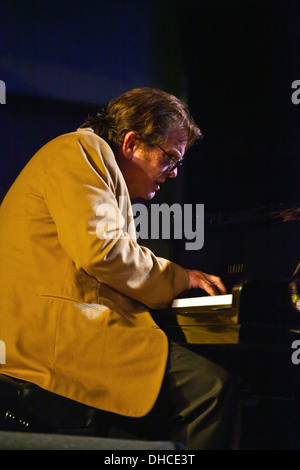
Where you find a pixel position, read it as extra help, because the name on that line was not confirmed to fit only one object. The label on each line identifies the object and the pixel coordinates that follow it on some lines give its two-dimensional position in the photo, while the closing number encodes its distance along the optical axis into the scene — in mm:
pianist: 3832
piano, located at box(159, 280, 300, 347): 3774
